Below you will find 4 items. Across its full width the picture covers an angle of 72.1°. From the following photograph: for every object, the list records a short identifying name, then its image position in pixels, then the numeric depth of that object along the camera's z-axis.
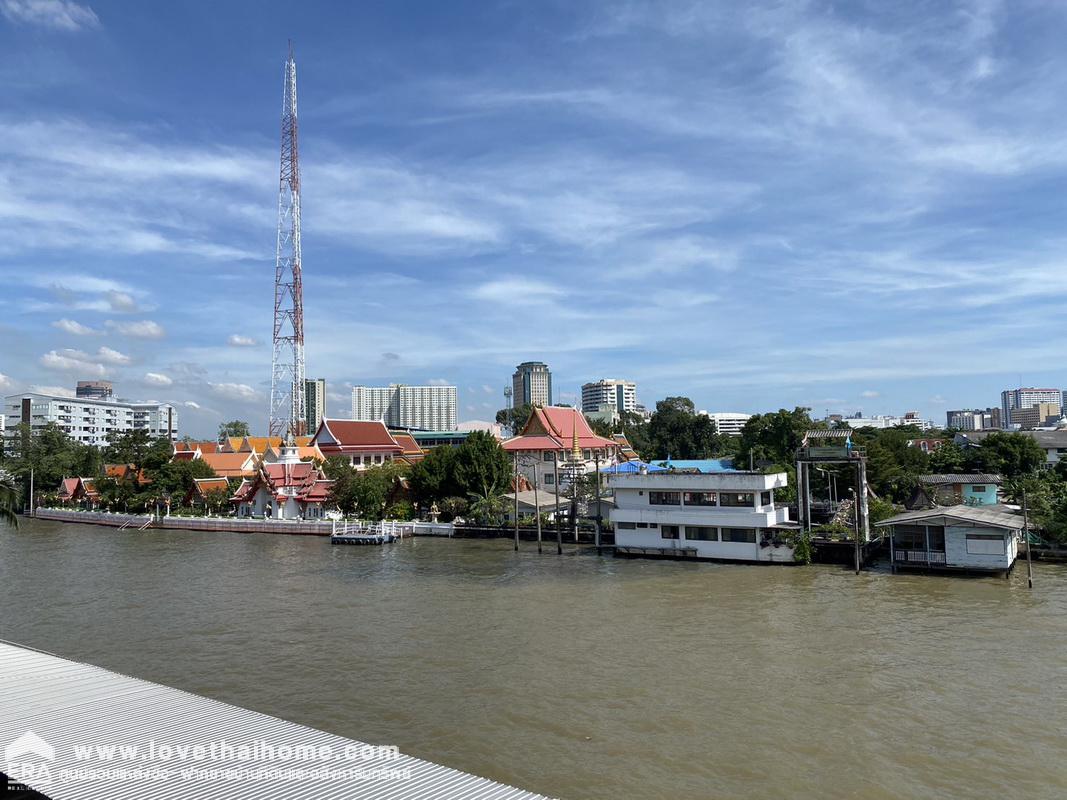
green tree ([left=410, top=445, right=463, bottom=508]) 50.59
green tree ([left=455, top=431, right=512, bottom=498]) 50.09
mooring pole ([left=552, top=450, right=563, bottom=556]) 38.00
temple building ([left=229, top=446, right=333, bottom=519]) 53.66
